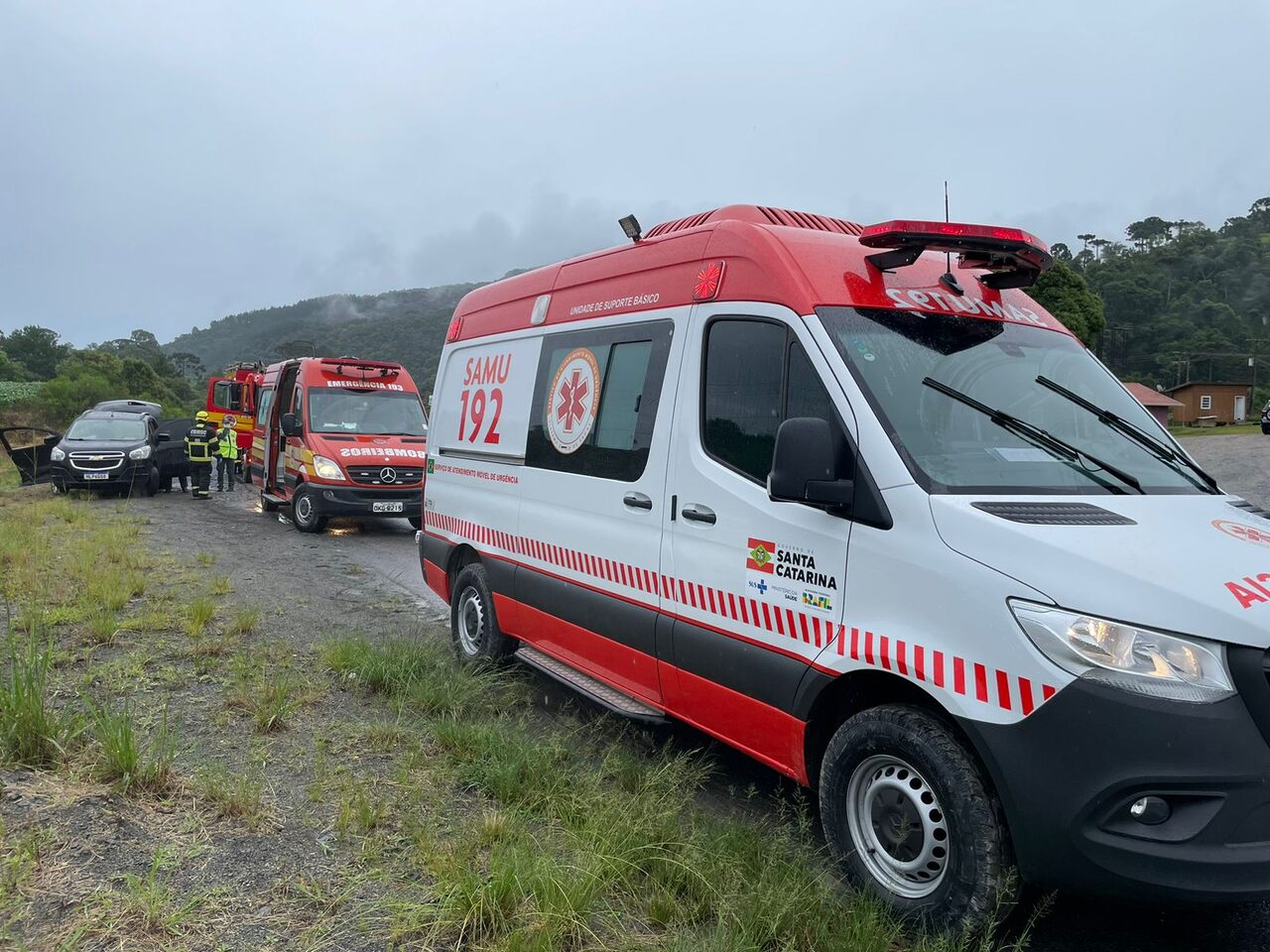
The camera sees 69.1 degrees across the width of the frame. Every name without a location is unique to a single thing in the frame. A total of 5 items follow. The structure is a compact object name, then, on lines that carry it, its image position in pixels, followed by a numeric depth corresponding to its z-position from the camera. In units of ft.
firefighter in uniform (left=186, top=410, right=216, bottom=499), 59.88
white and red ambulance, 8.25
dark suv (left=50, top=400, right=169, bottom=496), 54.39
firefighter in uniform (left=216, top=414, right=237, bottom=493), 64.95
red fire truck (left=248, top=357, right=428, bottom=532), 43.04
